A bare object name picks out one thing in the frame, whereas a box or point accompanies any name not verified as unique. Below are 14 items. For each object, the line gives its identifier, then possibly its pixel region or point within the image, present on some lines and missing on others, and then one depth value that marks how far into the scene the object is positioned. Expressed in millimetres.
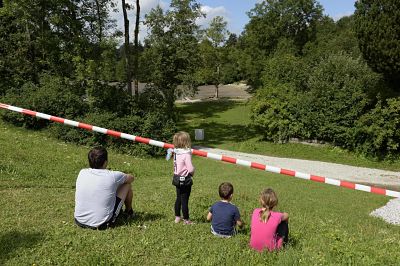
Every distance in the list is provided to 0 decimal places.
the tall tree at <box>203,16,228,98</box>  54000
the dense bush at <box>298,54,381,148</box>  23016
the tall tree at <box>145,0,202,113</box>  36219
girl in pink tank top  5289
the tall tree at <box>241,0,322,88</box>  53719
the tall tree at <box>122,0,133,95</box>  23453
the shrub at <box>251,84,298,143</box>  26120
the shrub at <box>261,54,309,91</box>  27922
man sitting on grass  5828
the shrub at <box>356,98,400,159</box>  21094
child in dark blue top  5941
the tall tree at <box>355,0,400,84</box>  17880
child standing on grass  6465
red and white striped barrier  6949
